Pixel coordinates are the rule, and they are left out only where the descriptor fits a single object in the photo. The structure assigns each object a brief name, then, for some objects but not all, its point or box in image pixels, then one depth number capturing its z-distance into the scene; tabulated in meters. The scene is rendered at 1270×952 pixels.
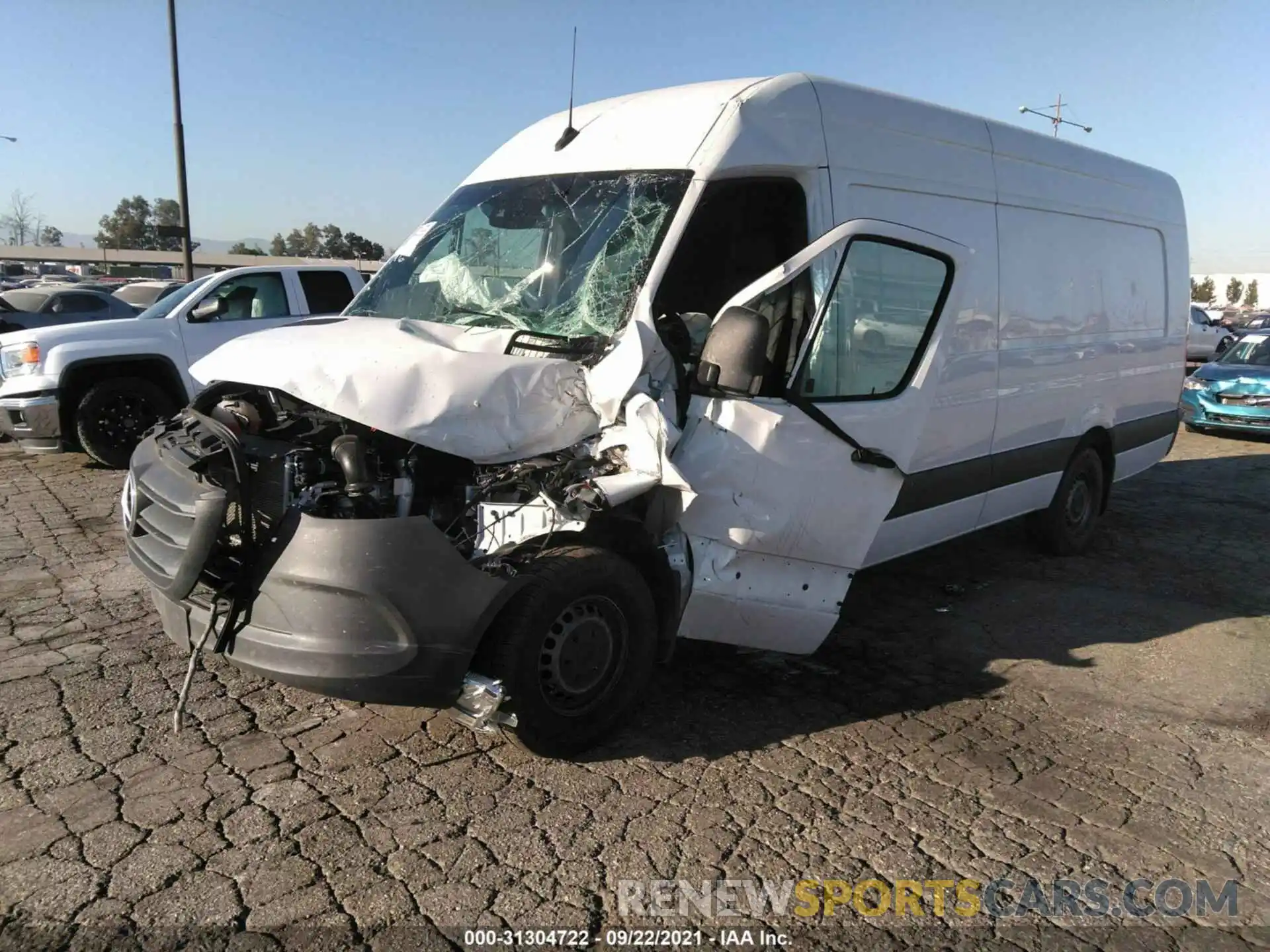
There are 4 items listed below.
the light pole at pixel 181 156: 17.16
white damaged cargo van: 3.44
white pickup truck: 9.02
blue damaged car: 13.50
